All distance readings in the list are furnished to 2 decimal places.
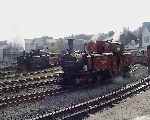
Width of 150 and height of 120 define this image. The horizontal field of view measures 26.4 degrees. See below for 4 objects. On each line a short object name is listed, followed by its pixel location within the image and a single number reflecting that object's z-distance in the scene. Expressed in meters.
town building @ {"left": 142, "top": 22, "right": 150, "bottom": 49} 71.94
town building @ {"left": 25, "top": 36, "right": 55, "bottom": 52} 91.54
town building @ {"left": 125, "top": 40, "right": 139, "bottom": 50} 64.09
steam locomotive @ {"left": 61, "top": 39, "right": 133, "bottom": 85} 17.09
